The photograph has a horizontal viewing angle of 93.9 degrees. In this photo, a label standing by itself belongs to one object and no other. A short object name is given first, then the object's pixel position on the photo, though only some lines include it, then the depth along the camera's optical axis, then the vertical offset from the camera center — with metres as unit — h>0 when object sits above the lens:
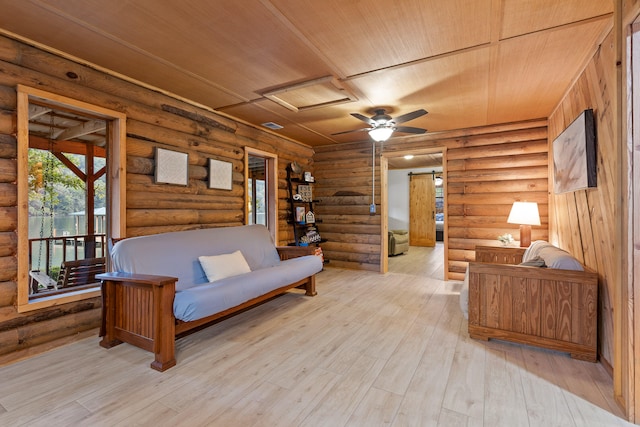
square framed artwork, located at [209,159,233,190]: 3.89 +0.56
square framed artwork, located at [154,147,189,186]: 3.27 +0.56
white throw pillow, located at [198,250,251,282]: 2.92 -0.50
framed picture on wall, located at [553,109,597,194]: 2.38 +0.54
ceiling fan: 3.62 +1.12
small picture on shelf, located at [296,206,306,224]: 5.46 +0.03
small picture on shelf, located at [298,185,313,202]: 5.63 +0.44
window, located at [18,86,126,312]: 2.38 +0.25
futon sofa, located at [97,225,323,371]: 2.21 -0.60
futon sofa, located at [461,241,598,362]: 2.29 -0.73
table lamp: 3.81 -0.03
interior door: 9.12 +0.16
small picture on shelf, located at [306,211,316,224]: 5.70 -0.03
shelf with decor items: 5.41 +0.16
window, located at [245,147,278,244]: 4.63 +0.34
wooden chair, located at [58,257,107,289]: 3.42 -0.64
